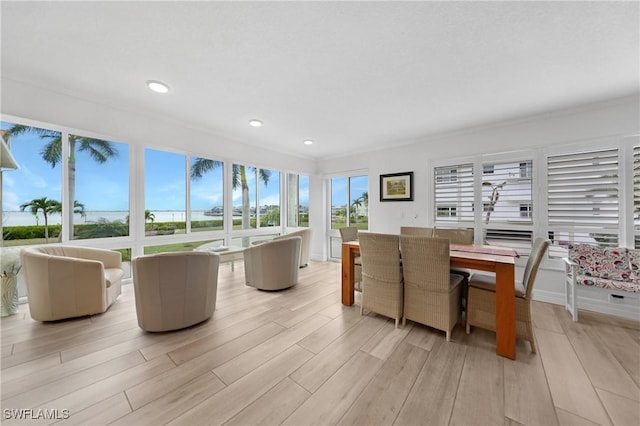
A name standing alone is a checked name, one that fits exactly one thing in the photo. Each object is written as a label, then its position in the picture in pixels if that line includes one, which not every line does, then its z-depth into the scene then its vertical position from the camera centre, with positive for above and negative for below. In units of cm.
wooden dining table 190 -58
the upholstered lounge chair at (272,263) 335 -73
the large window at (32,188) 263 +31
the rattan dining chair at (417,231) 349 -30
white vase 247 -87
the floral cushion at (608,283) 237 -77
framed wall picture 443 +49
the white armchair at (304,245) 441 -64
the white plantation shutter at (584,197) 284 +17
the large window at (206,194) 402 +33
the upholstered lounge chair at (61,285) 229 -72
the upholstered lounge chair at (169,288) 214 -71
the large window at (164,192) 351 +34
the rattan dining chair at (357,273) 309 -82
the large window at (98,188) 298 +35
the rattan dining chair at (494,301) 197 -81
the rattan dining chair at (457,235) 299 -33
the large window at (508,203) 336 +12
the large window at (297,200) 572 +31
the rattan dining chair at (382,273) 234 -64
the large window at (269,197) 510 +34
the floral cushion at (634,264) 256 -59
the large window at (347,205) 527 +17
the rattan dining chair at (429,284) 212 -69
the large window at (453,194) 382 +29
